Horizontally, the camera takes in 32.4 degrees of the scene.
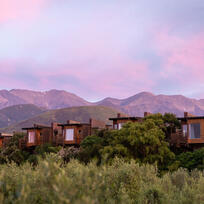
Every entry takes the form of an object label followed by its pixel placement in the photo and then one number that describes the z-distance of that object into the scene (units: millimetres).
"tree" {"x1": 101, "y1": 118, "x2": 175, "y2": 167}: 46000
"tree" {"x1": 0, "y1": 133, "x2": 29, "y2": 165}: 66831
